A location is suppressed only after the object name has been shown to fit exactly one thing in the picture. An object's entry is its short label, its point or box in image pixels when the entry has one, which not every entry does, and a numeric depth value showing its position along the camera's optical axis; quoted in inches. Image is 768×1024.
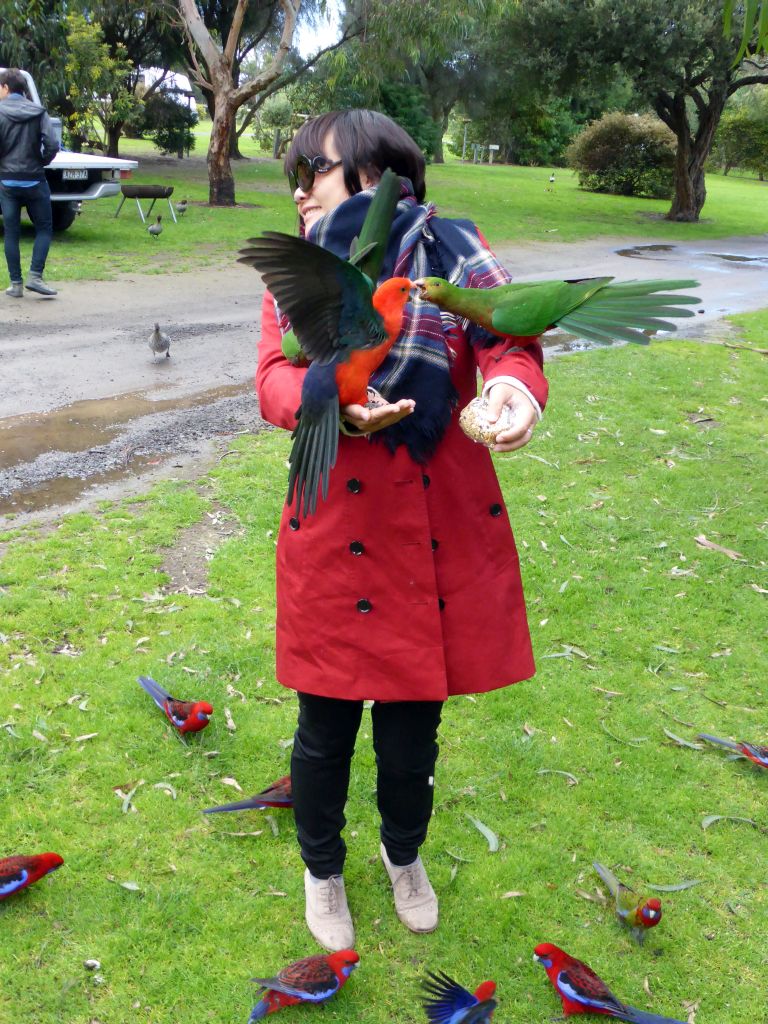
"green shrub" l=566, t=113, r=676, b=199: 1221.1
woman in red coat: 80.7
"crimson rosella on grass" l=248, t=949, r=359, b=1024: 91.8
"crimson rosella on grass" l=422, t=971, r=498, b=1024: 88.1
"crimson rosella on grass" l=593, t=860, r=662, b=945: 102.1
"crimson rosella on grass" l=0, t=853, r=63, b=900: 100.4
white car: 484.1
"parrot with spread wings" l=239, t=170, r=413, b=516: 66.8
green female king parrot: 73.6
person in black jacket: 365.1
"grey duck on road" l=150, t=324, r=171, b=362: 302.0
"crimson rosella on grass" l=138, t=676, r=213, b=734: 129.2
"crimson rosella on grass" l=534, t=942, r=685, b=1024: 93.2
